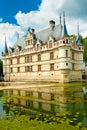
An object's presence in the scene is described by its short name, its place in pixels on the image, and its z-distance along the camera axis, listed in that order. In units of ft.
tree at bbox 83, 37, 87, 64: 228.43
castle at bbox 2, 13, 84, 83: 157.99
